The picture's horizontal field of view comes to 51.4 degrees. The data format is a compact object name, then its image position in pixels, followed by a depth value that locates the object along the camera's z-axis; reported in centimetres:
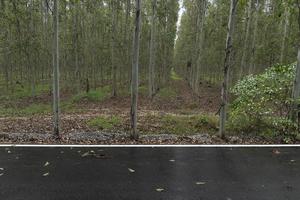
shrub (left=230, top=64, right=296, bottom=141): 917
